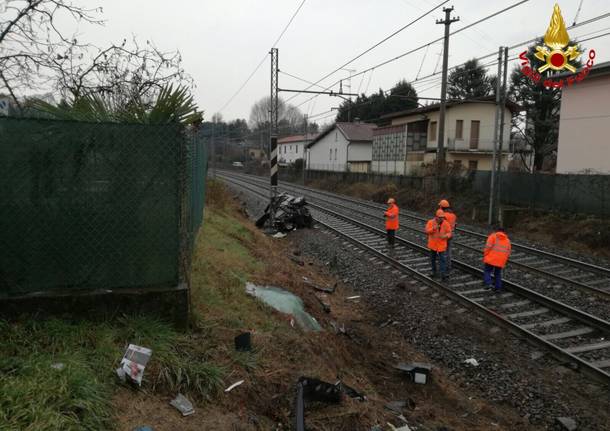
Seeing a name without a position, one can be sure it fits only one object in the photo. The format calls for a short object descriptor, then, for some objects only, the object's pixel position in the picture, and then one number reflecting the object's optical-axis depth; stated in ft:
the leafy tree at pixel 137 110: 14.90
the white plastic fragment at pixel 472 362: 20.22
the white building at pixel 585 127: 65.21
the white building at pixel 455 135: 132.05
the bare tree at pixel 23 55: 23.57
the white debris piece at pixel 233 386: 12.30
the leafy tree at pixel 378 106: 181.68
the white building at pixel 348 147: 169.89
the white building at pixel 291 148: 243.15
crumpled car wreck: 55.98
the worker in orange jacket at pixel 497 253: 29.12
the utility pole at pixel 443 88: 77.61
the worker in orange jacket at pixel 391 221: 43.29
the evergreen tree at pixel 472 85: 167.43
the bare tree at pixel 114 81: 26.02
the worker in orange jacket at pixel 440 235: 31.71
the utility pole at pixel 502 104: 54.63
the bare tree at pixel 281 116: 325.44
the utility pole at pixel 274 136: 52.54
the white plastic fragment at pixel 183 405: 11.04
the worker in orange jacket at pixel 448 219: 31.88
